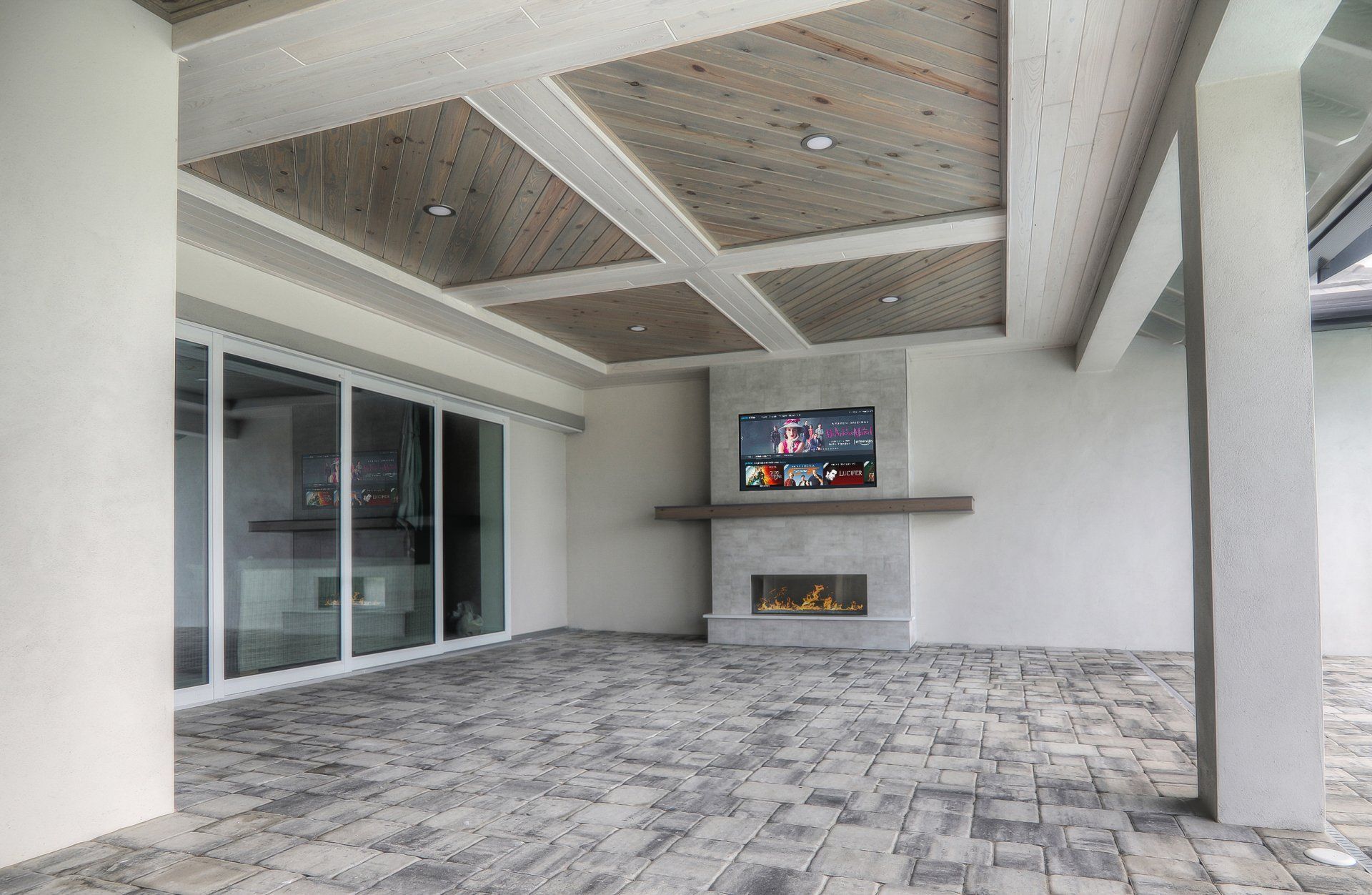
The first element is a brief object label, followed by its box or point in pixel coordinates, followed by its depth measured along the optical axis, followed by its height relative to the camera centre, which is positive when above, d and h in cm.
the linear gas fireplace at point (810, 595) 873 -130
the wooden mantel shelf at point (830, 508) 837 -39
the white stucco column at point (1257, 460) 306 +1
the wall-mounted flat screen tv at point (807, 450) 879 +21
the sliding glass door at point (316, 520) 548 -34
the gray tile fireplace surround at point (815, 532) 843 -64
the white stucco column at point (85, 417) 286 +22
